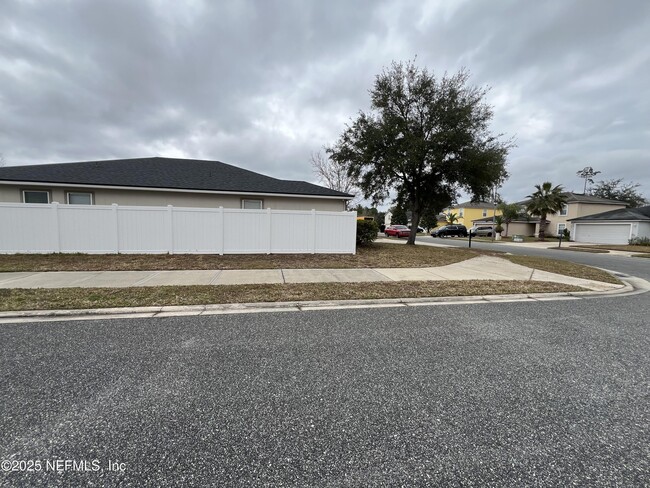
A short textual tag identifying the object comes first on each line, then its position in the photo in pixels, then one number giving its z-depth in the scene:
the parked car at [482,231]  43.91
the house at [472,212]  59.81
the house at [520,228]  46.12
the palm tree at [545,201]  35.84
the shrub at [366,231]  14.99
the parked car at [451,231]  42.06
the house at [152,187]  12.54
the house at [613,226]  29.80
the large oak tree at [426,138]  16.31
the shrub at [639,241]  27.82
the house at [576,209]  38.78
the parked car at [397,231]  36.04
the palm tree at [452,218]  58.88
